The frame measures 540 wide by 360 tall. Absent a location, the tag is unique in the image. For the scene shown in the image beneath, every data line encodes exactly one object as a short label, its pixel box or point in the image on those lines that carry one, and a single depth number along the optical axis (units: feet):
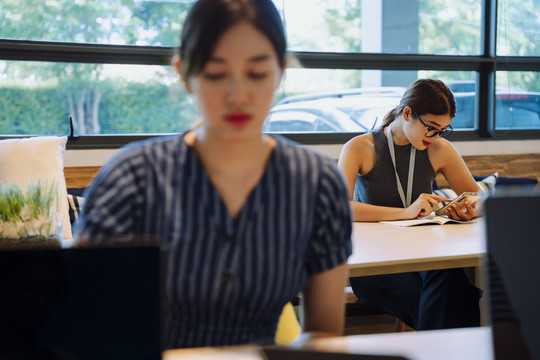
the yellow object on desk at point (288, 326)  4.61
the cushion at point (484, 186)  10.34
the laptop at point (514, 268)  2.29
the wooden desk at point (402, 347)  2.96
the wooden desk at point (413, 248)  5.86
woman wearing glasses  6.99
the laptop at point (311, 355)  2.68
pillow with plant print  8.64
